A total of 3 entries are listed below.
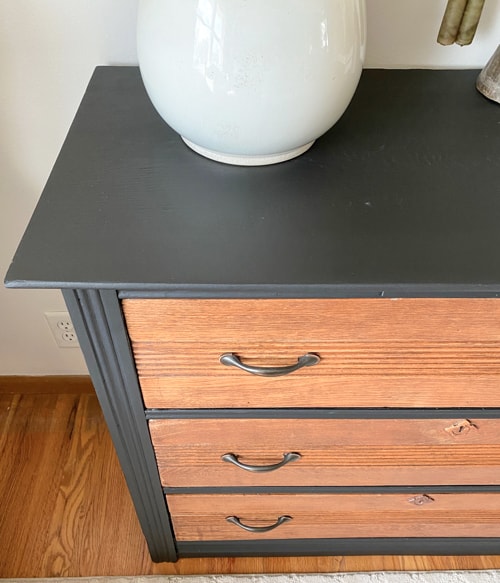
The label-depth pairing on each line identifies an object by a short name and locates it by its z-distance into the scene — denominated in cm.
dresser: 66
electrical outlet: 132
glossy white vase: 62
